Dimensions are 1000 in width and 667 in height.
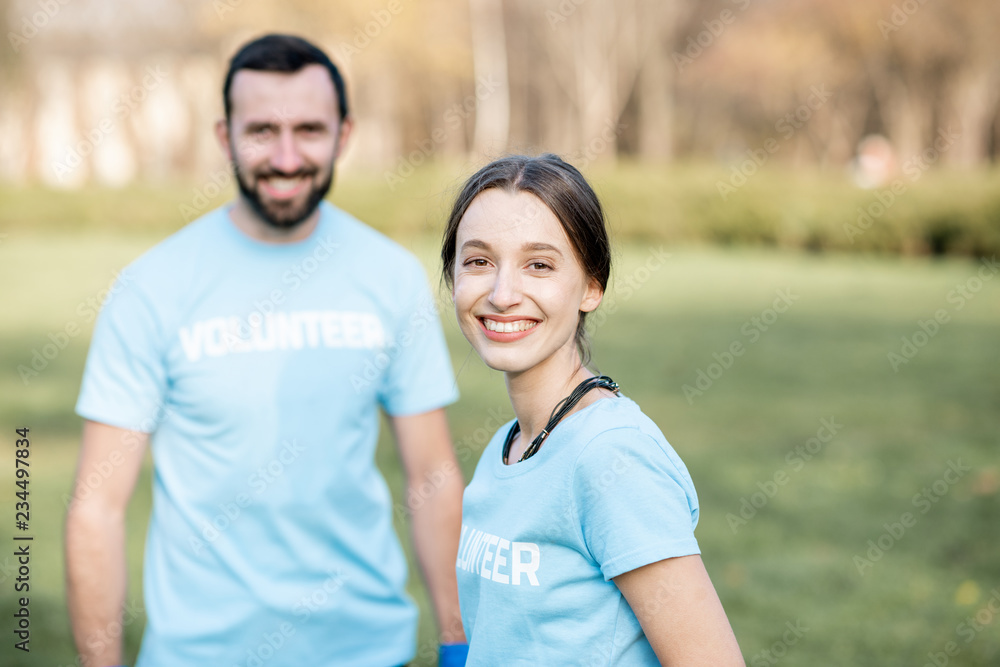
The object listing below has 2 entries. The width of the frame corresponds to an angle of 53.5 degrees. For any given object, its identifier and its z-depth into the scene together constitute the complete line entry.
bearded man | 2.55
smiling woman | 1.55
